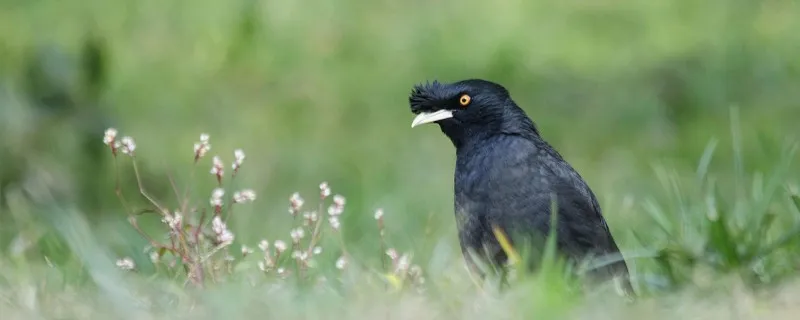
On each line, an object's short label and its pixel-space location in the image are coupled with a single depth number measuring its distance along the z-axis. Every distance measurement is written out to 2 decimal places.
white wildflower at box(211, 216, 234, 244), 7.59
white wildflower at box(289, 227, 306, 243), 7.90
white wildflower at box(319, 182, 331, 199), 7.93
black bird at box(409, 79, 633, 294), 8.23
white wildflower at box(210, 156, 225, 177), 7.77
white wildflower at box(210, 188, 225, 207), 7.69
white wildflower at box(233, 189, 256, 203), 7.88
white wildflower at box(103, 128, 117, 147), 7.57
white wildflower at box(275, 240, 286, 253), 7.78
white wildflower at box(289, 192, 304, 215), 8.03
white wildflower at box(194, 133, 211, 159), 7.65
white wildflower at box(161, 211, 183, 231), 7.59
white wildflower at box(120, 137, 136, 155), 7.71
